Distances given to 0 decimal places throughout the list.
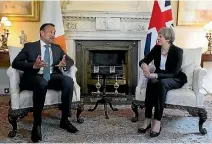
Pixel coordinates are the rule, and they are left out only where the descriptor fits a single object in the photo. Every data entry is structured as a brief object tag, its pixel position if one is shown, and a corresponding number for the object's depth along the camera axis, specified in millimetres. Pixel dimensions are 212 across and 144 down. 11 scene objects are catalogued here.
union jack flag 3965
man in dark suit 2540
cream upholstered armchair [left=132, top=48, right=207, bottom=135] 2768
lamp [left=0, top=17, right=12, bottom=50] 4086
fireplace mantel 4211
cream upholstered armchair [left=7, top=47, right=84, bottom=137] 2598
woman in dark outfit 2686
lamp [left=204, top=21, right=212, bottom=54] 4231
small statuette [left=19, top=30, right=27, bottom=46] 4211
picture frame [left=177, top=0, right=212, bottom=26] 4406
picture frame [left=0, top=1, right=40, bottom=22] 4254
